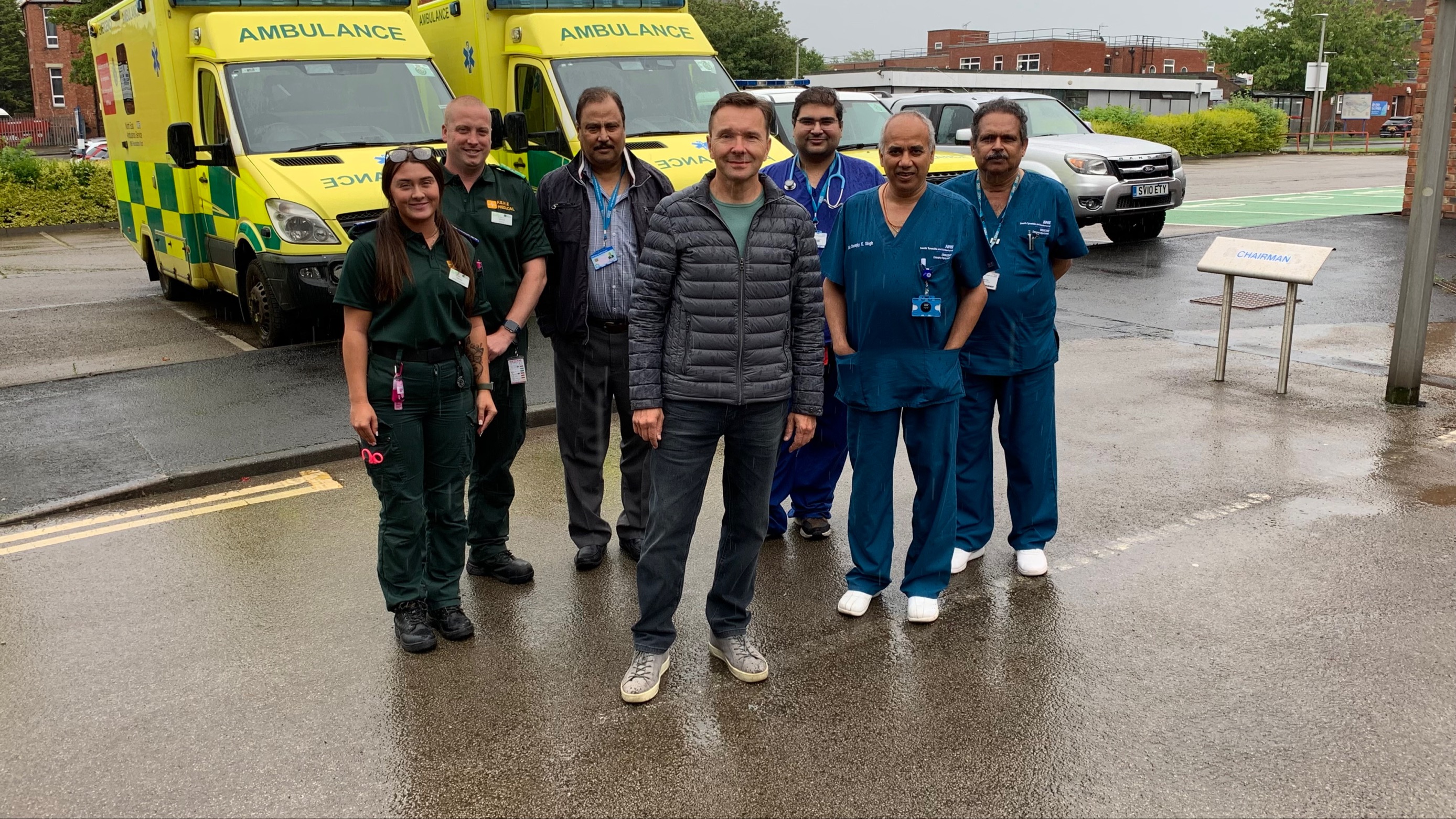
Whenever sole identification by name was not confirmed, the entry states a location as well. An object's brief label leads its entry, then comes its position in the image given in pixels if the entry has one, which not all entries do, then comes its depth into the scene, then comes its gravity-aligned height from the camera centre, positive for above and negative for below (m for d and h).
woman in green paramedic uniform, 4.05 -0.93
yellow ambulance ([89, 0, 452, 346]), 8.95 -0.15
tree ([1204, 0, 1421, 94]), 58.44 +2.24
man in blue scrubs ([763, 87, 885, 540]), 4.94 -0.43
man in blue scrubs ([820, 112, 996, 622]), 4.29 -0.85
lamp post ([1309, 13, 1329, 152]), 42.06 +0.38
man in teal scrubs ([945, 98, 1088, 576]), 4.72 -0.96
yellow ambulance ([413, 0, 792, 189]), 10.34 +0.28
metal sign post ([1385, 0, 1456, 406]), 7.18 -0.77
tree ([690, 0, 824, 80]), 56.84 +2.89
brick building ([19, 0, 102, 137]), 59.40 +1.72
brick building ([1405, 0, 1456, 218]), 16.66 -0.30
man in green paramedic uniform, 4.57 -0.55
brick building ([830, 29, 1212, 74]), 81.75 +2.78
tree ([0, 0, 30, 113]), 61.00 +2.59
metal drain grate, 11.02 -1.87
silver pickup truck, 15.15 -0.87
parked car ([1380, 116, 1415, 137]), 65.56 -1.97
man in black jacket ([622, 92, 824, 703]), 3.81 -0.78
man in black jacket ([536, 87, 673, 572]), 4.66 -0.60
